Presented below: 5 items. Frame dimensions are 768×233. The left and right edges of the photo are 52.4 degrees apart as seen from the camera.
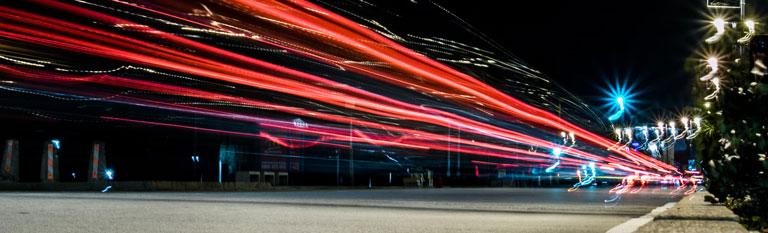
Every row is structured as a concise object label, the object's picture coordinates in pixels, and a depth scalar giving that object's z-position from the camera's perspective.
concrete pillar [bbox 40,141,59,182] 27.72
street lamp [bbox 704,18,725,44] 9.30
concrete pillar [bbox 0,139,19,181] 27.27
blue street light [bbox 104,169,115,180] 32.19
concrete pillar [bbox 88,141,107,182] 28.73
